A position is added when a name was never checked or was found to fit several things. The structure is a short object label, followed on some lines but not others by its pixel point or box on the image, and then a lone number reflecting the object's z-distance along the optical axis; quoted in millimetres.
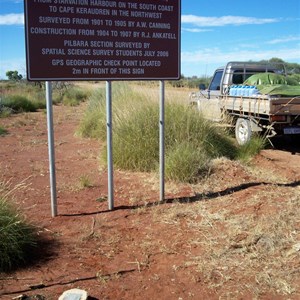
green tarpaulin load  8641
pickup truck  8312
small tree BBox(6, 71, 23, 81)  61719
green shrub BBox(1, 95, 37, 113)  21394
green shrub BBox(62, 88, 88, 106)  26706
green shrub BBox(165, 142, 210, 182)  6383
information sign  4559
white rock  3100
